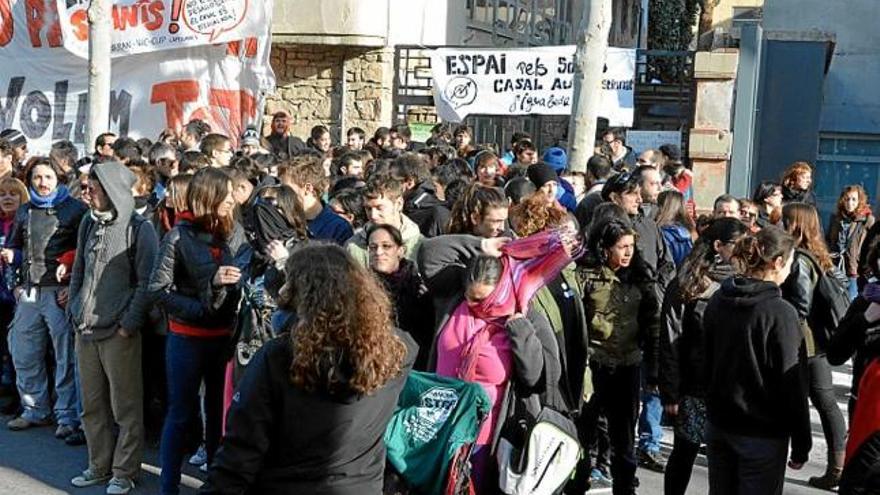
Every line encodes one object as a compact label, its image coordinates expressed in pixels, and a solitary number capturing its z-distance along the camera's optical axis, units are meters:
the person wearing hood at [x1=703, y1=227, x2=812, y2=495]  5.01
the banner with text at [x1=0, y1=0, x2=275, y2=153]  15.09
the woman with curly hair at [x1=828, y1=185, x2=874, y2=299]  10.67
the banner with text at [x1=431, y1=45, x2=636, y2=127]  14.82
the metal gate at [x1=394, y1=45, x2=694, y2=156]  16.67
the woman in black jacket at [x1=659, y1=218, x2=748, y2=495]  5.89
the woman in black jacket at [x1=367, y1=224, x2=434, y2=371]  5.67
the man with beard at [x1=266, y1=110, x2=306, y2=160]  13.69
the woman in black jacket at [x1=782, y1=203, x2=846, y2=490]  6.67
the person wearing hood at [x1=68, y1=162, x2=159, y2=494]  6.71
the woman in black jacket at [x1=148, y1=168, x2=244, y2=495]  6.20
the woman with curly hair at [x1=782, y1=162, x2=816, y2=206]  10.02
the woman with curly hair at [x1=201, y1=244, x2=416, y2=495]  3.51
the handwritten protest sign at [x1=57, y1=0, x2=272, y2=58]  14.45
